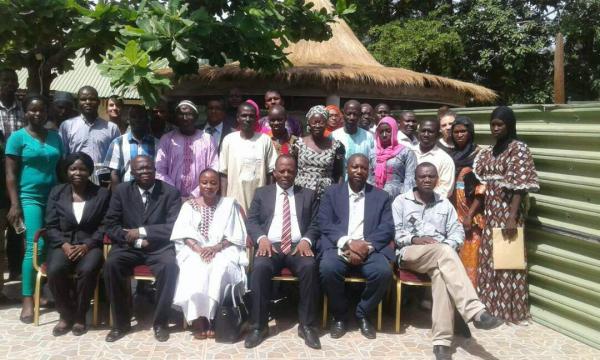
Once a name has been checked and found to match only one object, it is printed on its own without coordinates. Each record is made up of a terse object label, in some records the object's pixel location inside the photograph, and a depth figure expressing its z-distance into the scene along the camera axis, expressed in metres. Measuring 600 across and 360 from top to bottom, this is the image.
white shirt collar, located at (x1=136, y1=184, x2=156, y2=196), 4.53
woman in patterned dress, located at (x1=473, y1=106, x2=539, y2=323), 4.41
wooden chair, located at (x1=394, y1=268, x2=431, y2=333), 4.32
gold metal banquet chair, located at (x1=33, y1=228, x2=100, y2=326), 4.30
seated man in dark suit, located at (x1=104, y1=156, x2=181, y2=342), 4.19
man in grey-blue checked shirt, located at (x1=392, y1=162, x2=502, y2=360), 3.85
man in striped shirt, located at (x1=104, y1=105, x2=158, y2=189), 4.91
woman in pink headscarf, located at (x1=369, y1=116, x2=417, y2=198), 5.07
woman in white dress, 4.14
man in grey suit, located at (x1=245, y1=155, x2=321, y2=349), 4.17
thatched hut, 8.27
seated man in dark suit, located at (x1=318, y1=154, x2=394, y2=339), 4.29
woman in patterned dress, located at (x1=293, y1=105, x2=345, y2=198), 4.80
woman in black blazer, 4.19
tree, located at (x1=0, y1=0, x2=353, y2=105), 4.21
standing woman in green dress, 4.51
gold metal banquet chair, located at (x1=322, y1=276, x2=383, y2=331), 4.34
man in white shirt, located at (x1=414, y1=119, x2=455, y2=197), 4.86
